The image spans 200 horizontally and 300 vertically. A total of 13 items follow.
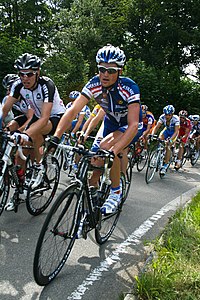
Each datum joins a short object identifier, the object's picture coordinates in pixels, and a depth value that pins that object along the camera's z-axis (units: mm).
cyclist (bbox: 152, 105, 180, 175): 9062
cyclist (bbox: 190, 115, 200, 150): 13002
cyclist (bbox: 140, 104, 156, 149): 10422
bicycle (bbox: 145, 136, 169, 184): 8562
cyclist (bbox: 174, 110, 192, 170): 10751
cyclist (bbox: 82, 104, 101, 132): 6092
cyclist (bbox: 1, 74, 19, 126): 6307
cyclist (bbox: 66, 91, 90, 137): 7736
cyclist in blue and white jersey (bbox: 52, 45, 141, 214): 3688
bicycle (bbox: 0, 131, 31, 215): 3887
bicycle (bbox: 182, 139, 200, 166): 12148
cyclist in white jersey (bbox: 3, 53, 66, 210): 4363
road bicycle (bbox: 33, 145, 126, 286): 2934
